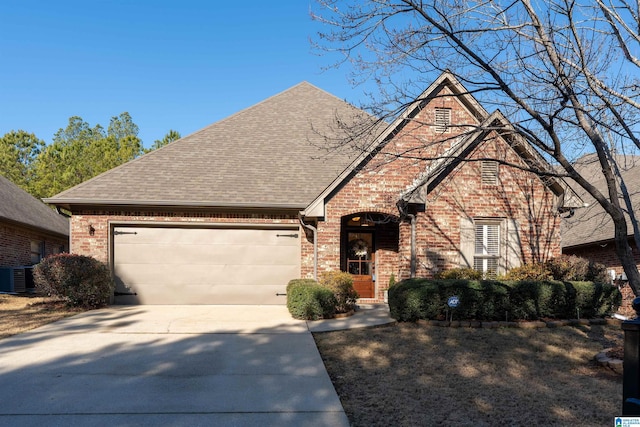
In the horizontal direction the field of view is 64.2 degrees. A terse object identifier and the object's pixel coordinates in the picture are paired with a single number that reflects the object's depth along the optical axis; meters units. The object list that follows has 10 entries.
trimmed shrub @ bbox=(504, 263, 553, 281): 11.78
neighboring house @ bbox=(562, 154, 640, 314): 16.73
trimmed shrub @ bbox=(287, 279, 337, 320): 10.79
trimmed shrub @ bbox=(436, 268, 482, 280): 11.70
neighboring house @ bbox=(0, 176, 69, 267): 18.62
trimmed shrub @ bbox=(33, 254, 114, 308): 12.00
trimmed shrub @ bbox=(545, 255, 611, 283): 12.07
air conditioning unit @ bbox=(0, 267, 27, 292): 17.45
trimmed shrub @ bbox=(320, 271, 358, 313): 11.43
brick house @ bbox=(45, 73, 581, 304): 12.86
